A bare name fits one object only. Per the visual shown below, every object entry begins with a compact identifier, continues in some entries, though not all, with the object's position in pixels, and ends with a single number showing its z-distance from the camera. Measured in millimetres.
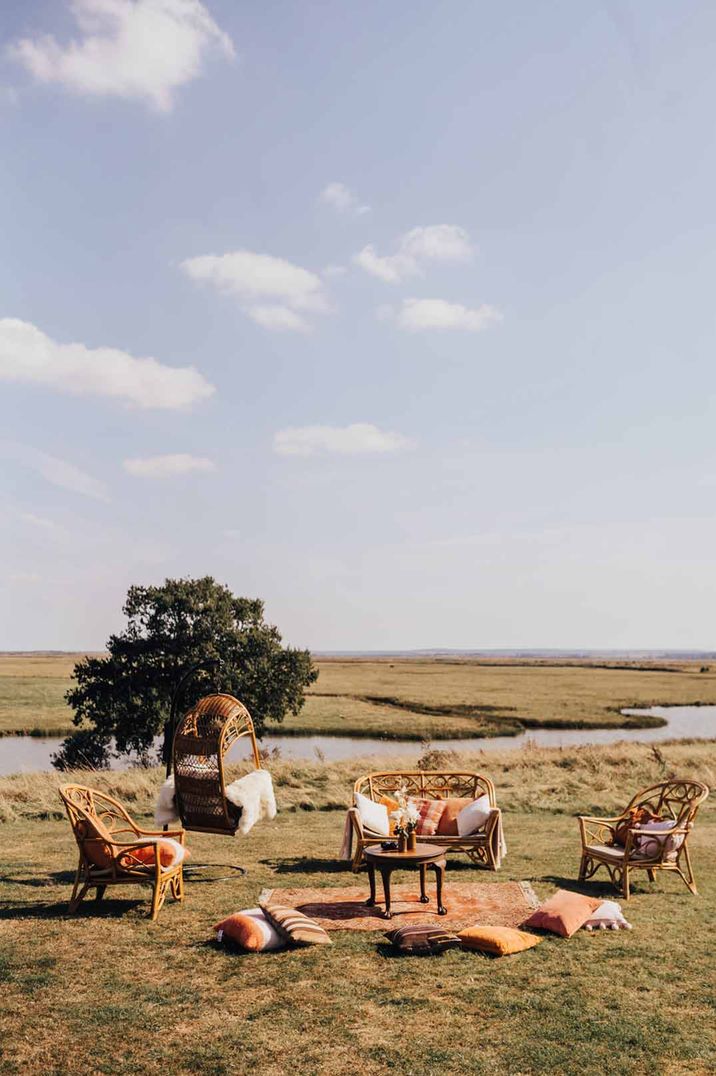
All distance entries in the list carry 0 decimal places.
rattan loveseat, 11078
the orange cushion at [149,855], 9242
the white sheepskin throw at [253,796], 10781
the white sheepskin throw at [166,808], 11320
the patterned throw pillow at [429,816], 11508
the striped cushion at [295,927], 7707
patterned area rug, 8719
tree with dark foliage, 30156
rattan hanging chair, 10836
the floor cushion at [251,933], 7645
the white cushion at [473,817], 11266
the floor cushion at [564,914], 8172
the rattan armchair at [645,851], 9969
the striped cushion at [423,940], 7621
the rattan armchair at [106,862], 8977
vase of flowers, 9172
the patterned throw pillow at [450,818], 11539
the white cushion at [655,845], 10109
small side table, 8875
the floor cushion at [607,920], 8445
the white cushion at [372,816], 11289
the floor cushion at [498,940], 7531
